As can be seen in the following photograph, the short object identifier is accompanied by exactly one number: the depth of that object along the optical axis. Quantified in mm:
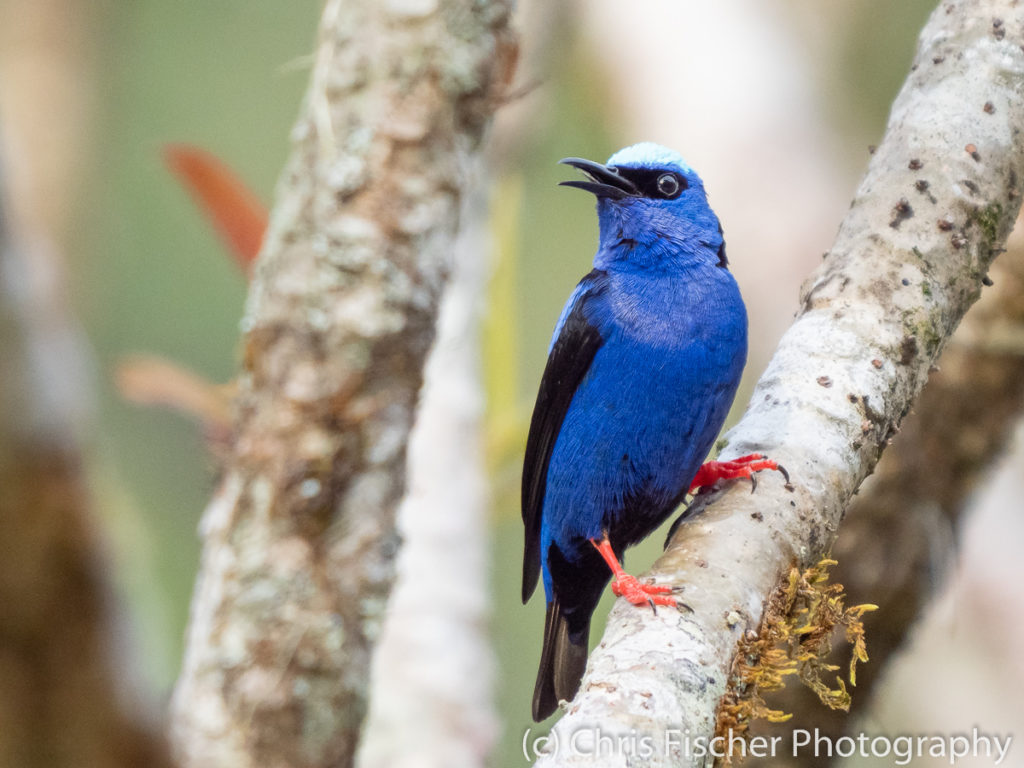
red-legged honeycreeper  7137
